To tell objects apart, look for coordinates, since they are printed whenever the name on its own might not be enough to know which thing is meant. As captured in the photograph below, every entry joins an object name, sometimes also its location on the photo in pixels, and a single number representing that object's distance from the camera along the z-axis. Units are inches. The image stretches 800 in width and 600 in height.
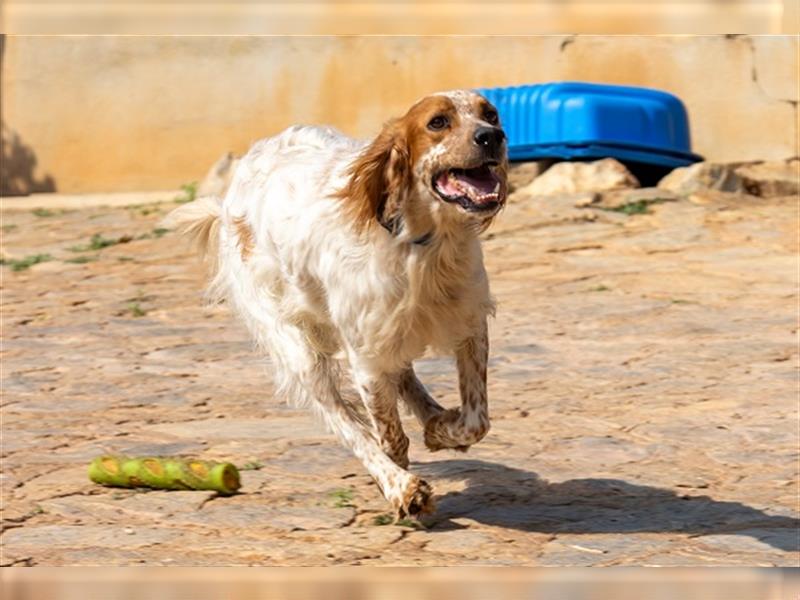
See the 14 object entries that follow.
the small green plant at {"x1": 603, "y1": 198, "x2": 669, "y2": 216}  733.3
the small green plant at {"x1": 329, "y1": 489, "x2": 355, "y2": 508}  349.7
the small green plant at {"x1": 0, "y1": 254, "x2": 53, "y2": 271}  718.8
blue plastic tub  787.4
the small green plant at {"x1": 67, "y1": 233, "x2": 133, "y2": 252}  756.0
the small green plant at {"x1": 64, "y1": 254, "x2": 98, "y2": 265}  725.3
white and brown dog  312.7
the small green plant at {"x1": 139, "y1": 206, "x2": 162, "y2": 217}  834.8
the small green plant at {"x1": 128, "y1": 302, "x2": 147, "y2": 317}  624.4
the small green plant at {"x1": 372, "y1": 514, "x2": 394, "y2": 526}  332.2
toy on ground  358.0
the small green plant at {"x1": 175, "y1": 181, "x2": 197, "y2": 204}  863.1
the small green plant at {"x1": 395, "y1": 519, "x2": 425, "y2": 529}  326.6
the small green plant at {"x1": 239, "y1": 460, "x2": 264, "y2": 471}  388.8
